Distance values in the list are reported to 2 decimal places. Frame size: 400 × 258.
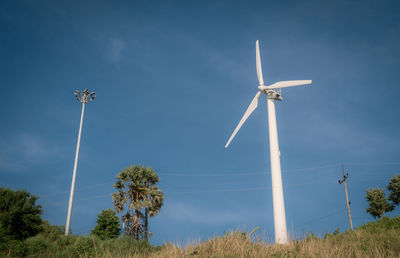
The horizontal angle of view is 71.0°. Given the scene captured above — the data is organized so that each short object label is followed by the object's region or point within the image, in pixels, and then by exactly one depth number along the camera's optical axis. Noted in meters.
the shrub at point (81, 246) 22.89
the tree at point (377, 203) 45.38
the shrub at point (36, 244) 22.81
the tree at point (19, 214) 26.55
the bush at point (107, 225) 32.91
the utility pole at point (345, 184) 37.50
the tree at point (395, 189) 44.69
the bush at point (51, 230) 28.94
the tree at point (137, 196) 31.08
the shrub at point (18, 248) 21.30
